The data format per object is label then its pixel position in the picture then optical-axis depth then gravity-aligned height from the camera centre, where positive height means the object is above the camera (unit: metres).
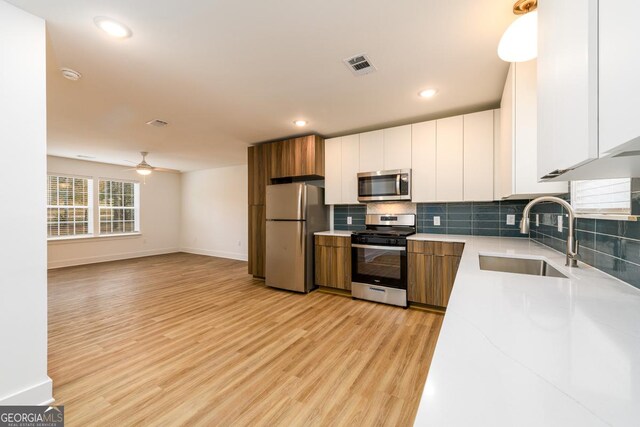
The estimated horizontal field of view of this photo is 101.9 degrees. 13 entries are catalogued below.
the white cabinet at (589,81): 0.42 +0.28
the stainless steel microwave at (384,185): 3.24 +0.34
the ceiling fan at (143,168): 4.69 +0.79
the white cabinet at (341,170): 3.65 +0.61
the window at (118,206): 6.18 +0.13
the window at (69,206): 5.41 +0.12
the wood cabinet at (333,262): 3.51 -0.69
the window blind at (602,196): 1.14 +0.08
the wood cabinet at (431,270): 2.80 -0.64
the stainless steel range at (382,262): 3.08 -0.62
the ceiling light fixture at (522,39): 1.22 +0.85
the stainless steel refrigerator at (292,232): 3.69 -0.29
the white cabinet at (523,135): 1.74 +0.53
